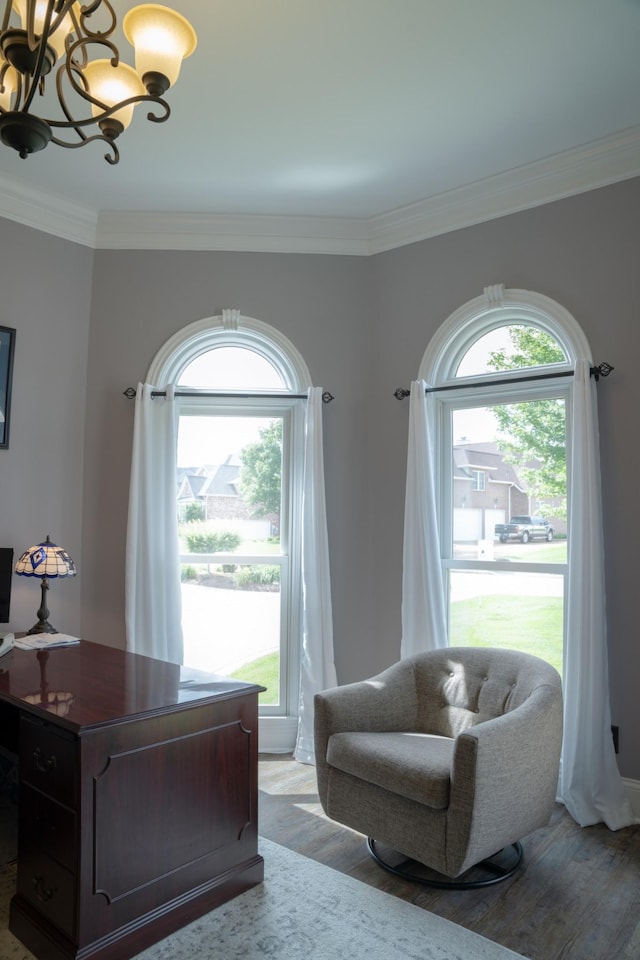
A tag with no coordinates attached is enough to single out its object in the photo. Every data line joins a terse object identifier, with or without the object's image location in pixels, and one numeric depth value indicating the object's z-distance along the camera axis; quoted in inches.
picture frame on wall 147.2
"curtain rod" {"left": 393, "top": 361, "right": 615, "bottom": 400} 128.0
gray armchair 93.7
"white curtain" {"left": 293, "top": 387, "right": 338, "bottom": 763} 152.9
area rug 84.0
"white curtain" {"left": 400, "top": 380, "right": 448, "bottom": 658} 144.3
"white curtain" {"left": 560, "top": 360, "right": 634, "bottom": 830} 121.0
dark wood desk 79.0
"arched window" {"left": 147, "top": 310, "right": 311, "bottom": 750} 161.6
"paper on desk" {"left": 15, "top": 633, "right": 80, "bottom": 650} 123.9
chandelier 68.5
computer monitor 138.9
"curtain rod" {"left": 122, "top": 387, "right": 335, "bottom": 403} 160.1
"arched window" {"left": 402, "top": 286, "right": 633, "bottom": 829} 125.5
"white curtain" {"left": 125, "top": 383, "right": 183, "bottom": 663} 152.6
